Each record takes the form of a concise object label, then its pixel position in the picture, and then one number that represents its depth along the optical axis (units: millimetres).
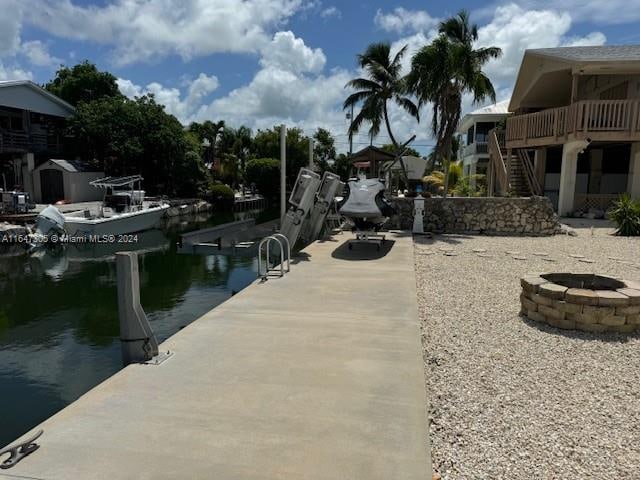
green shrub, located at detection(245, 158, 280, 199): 37688
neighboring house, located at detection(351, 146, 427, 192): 25317
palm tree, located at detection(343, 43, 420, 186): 24453
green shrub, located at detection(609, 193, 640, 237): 13922
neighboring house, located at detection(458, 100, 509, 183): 33969
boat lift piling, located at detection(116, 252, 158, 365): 4465
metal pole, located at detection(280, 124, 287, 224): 11305
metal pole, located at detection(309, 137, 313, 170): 15055
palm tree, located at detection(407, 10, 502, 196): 16766
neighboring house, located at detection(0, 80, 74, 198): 27984
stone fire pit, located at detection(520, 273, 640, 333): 5529
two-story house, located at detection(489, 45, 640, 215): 15805
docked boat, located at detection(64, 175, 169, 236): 17891
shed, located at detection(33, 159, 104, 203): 28297
